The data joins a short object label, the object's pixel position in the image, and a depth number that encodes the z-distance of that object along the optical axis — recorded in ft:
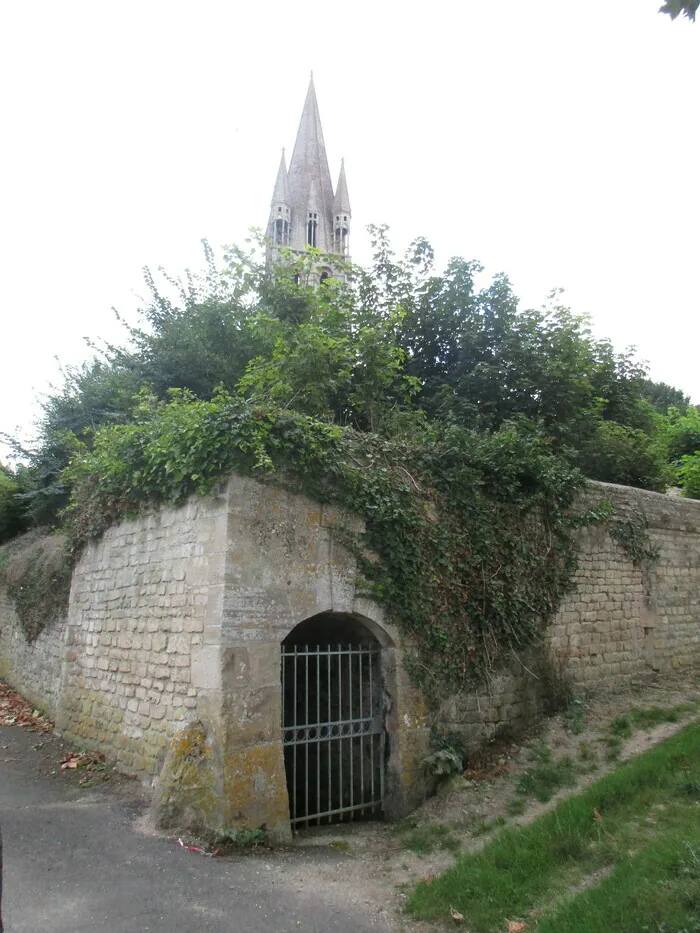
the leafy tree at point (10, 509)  51.13
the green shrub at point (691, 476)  49.75
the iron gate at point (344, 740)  20.44
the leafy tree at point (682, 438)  60.80
